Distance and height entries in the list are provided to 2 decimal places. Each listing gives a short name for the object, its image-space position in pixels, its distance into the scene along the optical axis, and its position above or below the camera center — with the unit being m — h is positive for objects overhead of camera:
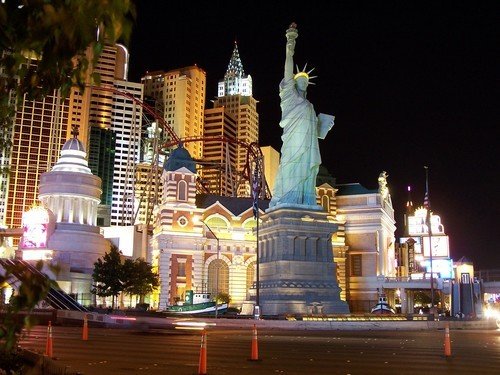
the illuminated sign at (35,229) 58.59 +6.13
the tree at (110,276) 54.75 +1.51
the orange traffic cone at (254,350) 15.72 -1.51
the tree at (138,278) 55.16 +1.41
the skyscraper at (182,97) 168.00 +56.32
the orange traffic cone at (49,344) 15.12 -1.33
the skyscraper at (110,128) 141.38 +40.77
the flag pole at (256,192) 45.28 +7.84
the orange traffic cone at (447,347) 17.39 -1.46
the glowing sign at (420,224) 86.19 +10.53
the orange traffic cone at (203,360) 12.23 -1.37
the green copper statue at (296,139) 52.09 +13.69
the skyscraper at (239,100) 183.50 +60.52
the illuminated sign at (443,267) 76.62 +3.87
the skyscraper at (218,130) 173.75 +48.31
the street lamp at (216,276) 63.31 +1.90
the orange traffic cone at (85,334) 22.41 -1.58
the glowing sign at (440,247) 80.31 +6.79
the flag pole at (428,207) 52.96 +8.39
